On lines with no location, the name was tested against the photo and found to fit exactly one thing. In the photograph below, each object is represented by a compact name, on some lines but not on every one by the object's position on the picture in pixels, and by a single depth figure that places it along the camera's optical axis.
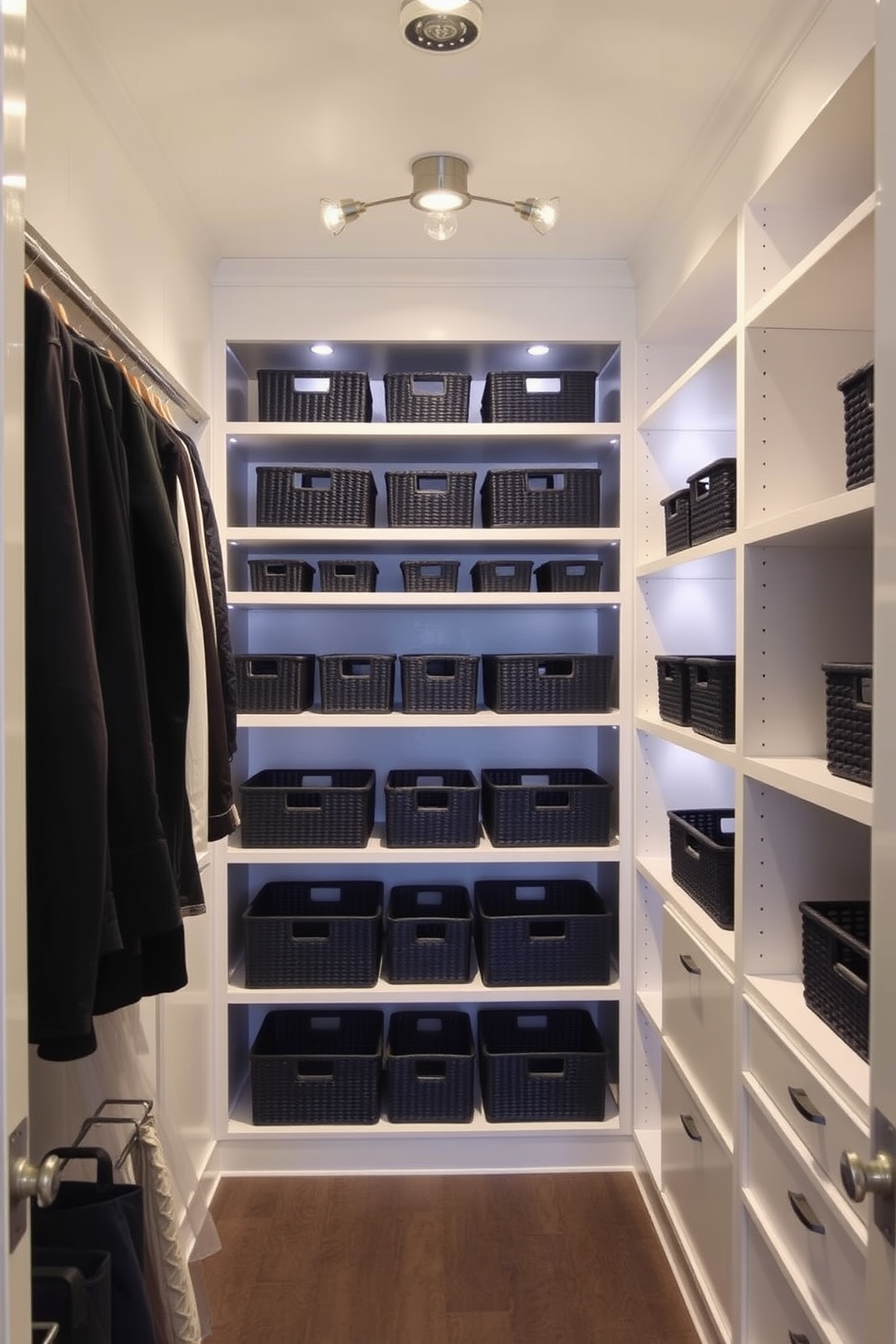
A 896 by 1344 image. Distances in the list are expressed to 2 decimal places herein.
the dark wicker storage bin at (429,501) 2.52
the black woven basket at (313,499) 2.51
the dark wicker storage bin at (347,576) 2.50
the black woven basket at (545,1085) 2.47
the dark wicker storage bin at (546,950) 2.48
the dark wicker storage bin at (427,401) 2.50
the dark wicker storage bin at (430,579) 2.53
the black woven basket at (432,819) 2.49
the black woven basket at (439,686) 2.51
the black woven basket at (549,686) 2.51
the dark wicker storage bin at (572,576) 2.55
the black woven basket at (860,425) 1.25
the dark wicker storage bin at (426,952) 2.49
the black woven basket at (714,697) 1.80
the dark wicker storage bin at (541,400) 2.50
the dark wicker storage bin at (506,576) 2.54
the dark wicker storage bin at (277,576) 2.51
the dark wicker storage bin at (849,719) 1.31
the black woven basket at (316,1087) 2.46
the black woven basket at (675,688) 2.10
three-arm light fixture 1.90
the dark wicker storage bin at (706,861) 1.82
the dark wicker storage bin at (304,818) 2.47
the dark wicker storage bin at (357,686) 2.51
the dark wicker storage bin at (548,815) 2.49
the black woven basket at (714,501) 1.81
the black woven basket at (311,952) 2.46
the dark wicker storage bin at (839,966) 1.33
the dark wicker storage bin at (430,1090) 2.46
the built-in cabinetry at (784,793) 1.33
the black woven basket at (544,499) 2.51
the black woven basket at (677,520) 2.12
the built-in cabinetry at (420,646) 2.47
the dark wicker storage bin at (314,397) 2.49
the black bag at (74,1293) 1.03
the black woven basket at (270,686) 2.49
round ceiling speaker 1.41
